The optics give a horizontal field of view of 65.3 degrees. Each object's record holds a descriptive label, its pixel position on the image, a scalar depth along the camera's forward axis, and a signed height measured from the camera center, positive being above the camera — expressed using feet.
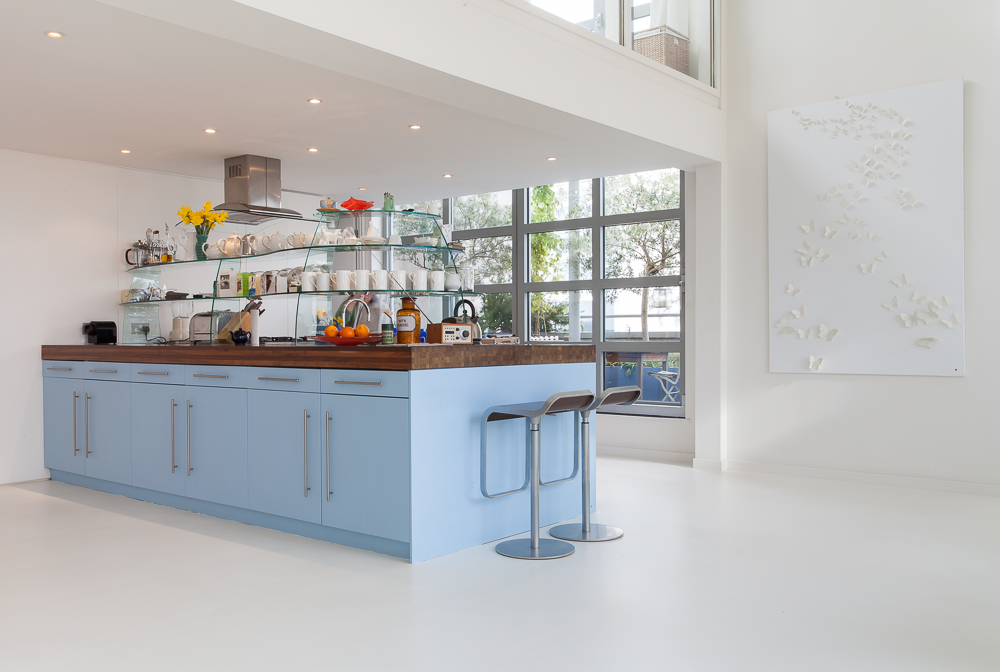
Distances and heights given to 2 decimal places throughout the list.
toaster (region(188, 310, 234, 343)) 16.34 +0.16
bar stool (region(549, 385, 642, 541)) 12.81 -2.87
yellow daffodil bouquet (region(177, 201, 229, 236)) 18.28 +2.67
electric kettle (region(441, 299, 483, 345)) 13.62 +0.06
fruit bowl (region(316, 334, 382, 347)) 12.55 -0.16
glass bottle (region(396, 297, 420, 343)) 12.51 +0.08
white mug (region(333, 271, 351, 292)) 13.28 +0.86
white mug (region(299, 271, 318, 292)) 13.57 +0.87
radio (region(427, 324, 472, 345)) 12.89 -0.06
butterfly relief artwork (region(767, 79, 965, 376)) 16.83 +2.08
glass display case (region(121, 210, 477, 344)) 13.39 +1.08
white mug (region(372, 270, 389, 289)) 13.25 +0.87
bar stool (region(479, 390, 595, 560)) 11.57 -1.78
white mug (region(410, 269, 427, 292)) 13.50 +0.85
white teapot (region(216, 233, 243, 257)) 16.33 +1.81
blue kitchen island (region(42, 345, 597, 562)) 11.51 -1.80
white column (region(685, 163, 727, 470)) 19.72 +0.18
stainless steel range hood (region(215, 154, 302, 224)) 20.54 +3.80
